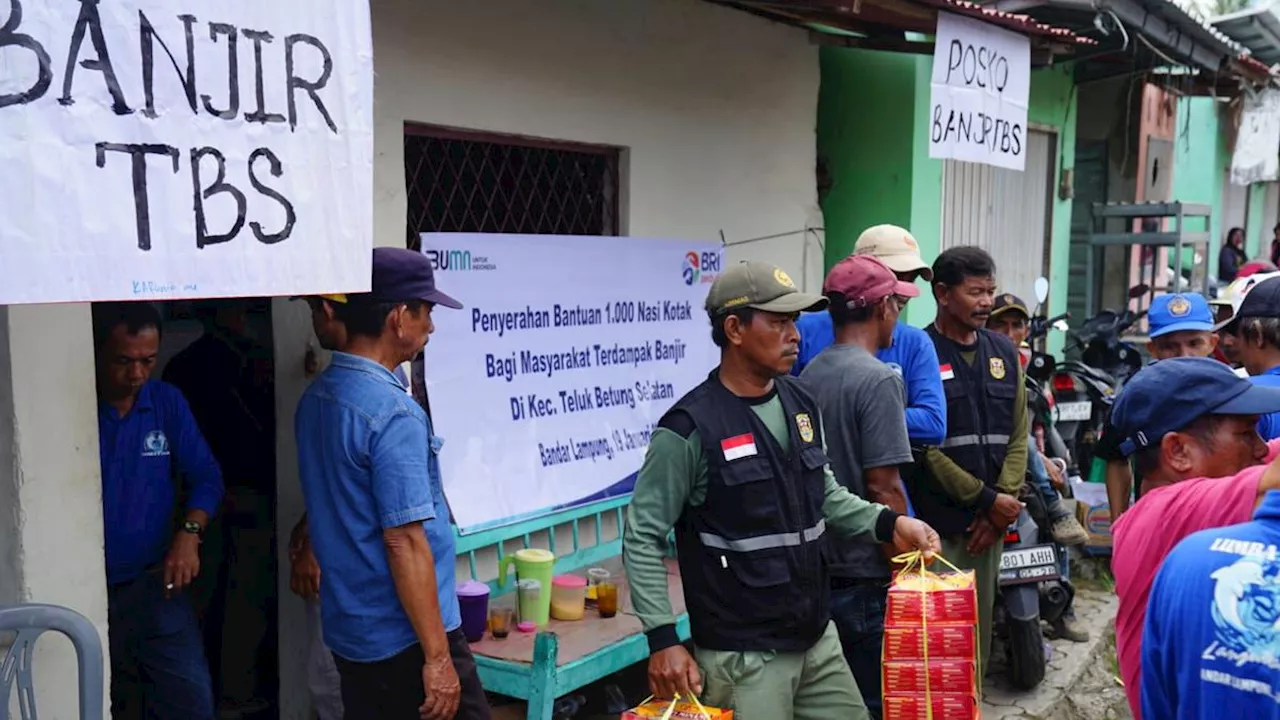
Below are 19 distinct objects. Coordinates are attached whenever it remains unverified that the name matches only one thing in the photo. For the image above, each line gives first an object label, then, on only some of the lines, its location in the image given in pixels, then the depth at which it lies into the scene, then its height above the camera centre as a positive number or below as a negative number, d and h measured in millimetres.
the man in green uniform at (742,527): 2816 -763
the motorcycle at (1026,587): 4727 -1525
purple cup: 3633 -1244
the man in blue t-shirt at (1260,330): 3611 -313
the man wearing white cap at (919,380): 3898 -520
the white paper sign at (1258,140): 10336 +911
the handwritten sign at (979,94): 5184 +702
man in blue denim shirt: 2713 -717
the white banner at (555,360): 4082 -526
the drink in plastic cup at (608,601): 3926 -1311
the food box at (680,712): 2613 -1152
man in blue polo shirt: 3266 -877
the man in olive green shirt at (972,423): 4164 -727
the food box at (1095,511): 6277 -1582
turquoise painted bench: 3393 -1364
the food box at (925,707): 2922 -1259
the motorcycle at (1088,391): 7031 -1009
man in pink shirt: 2061 -442
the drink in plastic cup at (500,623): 3664 -1299
